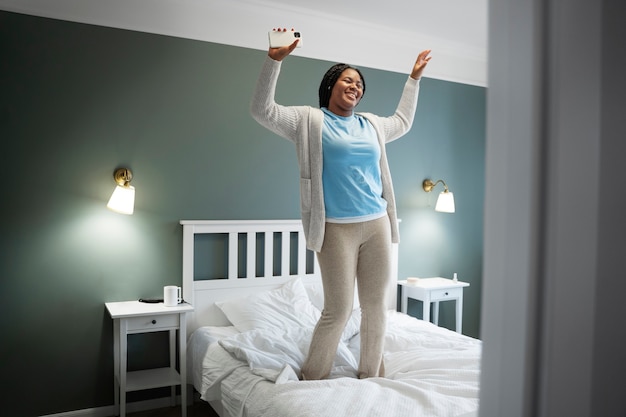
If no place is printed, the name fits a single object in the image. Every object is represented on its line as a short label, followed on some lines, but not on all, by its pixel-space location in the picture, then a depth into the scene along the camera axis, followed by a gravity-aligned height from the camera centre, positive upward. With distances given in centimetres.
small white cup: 266 -52
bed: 166 -65
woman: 190 -6
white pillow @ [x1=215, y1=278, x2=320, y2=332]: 267 -62
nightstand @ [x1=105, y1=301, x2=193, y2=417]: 248 -70
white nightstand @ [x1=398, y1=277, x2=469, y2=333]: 343 -63
